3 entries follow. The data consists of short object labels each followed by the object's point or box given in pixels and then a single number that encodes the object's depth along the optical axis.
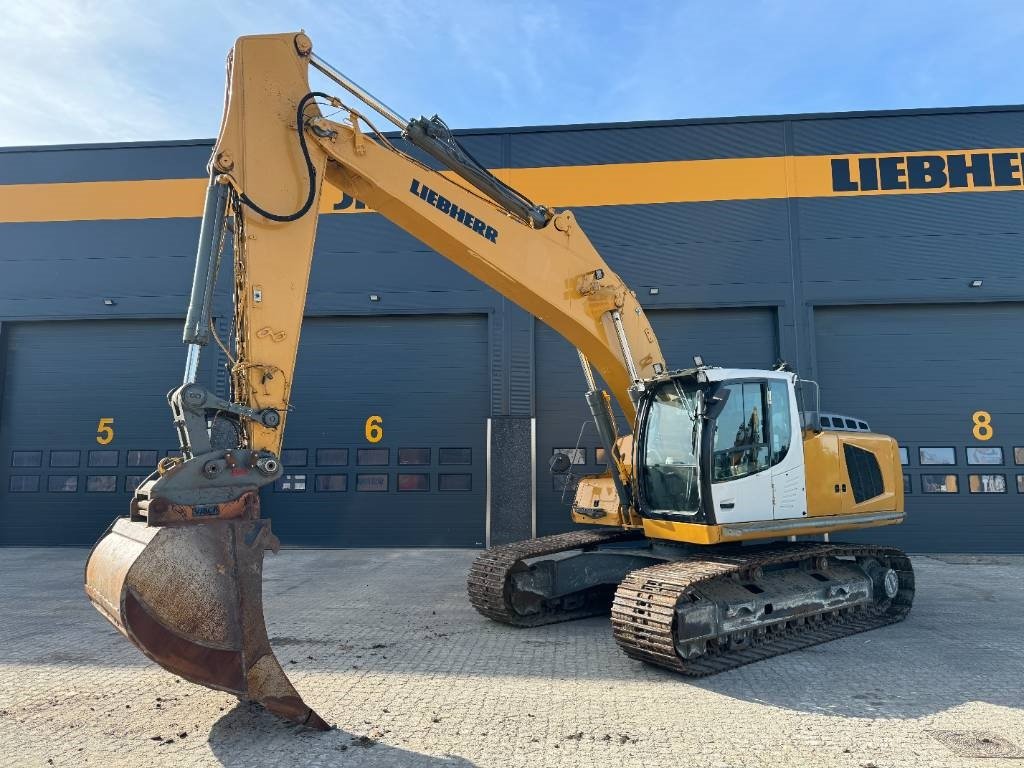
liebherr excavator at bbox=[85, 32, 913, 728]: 4.08
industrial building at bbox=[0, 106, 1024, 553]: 13.05
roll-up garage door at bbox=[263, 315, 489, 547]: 13.49
